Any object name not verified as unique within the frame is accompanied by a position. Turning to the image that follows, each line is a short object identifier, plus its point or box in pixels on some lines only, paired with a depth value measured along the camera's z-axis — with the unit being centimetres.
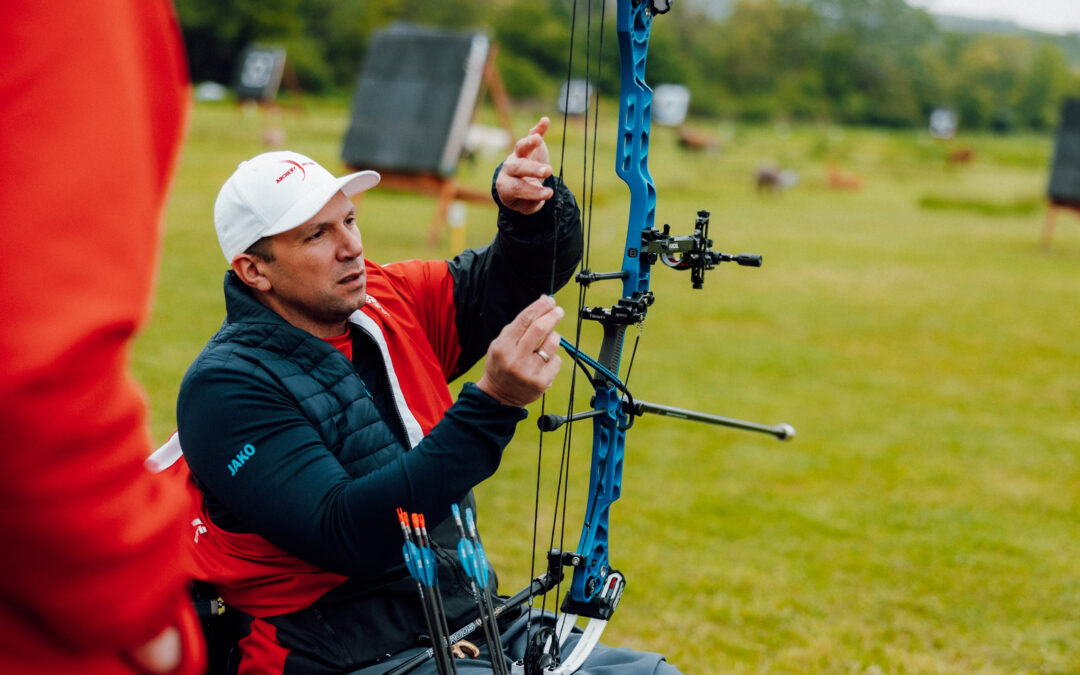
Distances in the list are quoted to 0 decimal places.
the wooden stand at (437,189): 1141
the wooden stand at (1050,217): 1508
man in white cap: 154
